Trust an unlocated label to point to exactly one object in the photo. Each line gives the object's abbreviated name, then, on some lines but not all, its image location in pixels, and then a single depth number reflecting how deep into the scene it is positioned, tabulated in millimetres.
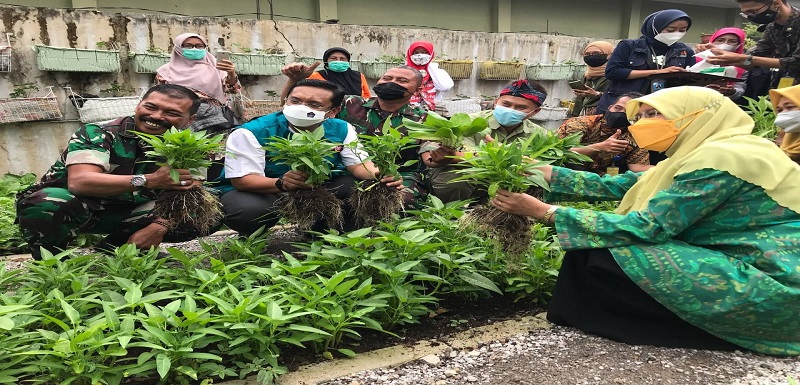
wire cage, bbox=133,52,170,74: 6645
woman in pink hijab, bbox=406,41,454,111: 5793
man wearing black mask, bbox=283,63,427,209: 4035
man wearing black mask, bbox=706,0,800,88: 4547
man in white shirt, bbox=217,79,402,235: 3300
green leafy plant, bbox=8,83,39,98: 6078
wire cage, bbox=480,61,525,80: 9406
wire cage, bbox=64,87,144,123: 6344
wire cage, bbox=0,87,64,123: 5961
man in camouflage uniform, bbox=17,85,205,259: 2906
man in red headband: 3898
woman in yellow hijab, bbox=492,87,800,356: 2166
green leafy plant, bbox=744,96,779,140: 4362
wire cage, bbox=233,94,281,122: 7086
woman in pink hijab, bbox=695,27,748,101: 5305
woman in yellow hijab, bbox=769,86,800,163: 3436
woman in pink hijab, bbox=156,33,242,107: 4910
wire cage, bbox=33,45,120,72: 6082
